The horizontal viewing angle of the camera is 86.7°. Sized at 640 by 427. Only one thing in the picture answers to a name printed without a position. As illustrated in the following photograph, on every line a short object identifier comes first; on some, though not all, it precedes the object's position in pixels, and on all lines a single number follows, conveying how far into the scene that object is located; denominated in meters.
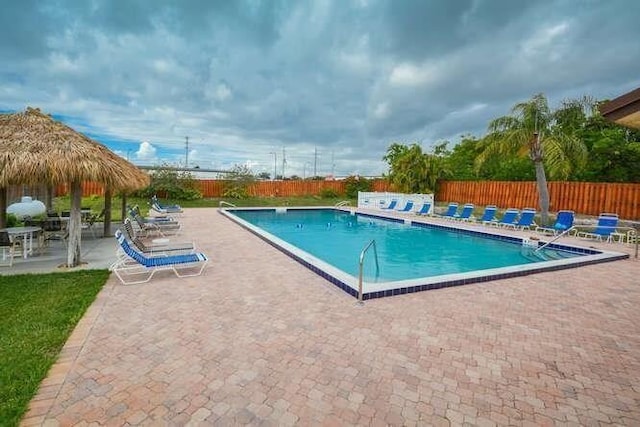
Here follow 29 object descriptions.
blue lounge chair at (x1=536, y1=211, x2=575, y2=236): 12.52
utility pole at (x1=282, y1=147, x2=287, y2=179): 56.08
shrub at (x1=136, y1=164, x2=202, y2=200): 24.17
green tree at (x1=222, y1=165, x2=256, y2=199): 27.58
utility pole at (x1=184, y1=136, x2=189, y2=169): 53.66
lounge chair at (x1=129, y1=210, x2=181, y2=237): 10.79
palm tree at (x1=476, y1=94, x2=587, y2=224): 13.52
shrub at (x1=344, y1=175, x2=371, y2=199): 31.73
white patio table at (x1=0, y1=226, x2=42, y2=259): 7.29
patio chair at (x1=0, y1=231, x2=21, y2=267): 6.70
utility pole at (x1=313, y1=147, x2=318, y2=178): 57.39
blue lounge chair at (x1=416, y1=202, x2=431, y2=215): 19.09
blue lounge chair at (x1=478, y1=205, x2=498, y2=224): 15.73
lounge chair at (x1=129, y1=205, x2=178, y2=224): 11.54
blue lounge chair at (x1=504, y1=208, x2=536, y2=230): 13.98
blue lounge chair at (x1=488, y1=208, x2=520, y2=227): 14.96
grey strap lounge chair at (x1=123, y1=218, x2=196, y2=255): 7.23
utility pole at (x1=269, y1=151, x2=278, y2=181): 55.61
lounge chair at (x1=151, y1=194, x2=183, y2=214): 14.63
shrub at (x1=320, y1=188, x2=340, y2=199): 30.97
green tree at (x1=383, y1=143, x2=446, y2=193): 24.83
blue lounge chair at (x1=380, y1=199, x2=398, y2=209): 21.12
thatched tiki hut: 6.19
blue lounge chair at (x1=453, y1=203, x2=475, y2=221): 16.69
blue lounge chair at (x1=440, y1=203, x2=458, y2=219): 17.52
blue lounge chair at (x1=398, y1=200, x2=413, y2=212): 20.16
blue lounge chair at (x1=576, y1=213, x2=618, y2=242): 11.39
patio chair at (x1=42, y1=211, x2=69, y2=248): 8.92
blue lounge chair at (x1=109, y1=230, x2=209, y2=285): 5.94
